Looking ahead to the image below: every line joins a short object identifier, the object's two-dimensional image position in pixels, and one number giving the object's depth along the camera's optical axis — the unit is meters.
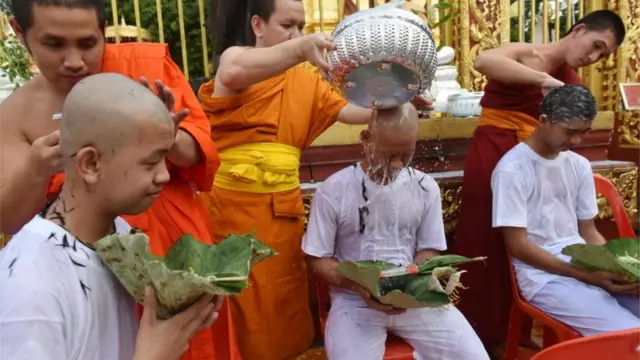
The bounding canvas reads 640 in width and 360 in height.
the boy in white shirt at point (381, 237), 2.05
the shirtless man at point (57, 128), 1.41
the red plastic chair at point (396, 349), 2.06
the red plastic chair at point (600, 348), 1.22
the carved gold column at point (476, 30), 4.32
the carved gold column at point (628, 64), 4.55
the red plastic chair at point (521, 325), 2.36
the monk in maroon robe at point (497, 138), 2.96
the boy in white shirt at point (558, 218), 2.31
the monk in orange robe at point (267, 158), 2.14
